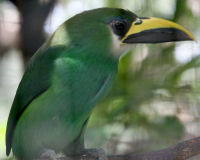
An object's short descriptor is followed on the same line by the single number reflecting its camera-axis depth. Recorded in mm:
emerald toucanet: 2572
